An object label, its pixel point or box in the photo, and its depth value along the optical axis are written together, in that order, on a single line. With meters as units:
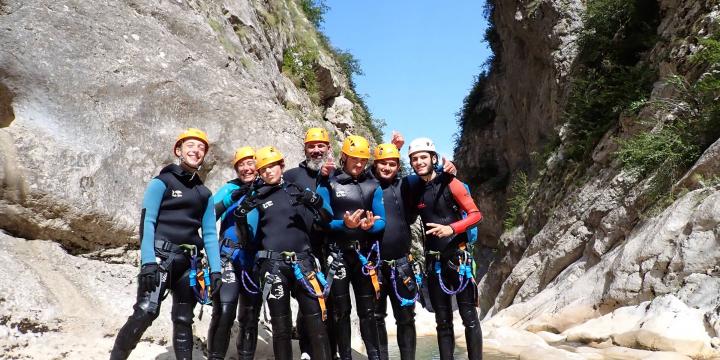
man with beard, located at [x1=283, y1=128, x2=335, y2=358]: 5.92
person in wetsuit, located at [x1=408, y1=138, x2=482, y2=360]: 5.50
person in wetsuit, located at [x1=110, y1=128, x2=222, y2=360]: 4.55
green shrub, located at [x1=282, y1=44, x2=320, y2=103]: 17.05
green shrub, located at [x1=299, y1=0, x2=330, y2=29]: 26.88
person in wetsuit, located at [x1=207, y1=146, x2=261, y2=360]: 5.29
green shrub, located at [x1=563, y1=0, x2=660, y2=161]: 15.88
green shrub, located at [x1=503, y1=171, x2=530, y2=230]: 20.95
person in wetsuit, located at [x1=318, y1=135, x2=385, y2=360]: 5.45
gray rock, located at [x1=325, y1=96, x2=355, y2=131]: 19.20
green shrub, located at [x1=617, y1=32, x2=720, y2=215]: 10.72
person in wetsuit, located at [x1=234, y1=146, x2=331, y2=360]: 5.02
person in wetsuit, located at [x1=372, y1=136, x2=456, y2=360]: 5.57
